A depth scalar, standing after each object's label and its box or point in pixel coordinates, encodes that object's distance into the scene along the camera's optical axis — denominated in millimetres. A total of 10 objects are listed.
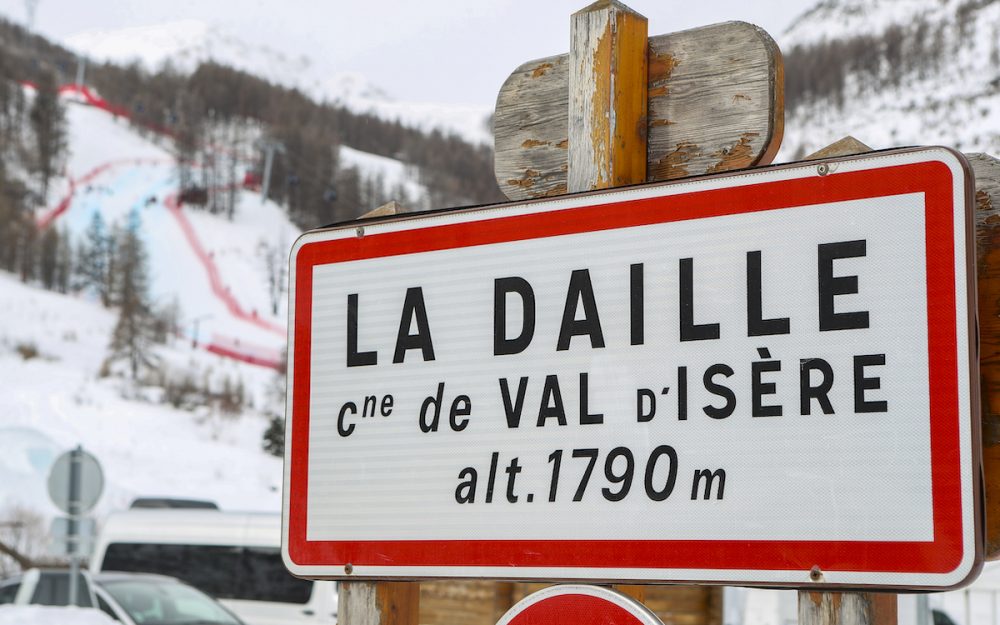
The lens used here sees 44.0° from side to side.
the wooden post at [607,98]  2021
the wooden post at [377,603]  2066
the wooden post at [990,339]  1662
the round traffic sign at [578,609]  1731
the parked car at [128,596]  10555
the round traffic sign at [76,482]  11477
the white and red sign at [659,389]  1604
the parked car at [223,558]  13562
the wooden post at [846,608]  1624
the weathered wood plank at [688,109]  1943
